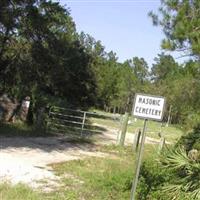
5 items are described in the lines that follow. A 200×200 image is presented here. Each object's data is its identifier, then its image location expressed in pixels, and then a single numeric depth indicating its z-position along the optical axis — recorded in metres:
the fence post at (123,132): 20.79
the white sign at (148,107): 7.19
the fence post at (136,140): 19.92
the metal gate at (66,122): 23.56
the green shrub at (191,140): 10.22
